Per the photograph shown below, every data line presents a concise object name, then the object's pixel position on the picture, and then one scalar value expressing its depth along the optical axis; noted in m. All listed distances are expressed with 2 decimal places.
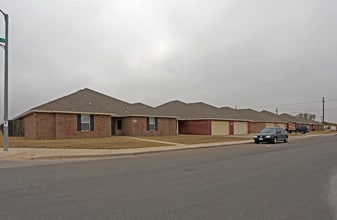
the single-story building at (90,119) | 32.59
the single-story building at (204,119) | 52.62
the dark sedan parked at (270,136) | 32.00
